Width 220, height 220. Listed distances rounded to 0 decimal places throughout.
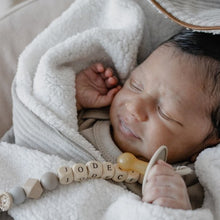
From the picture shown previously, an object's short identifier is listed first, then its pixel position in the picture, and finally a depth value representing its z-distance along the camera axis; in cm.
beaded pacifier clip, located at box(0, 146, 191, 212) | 43
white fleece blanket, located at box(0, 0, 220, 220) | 43
